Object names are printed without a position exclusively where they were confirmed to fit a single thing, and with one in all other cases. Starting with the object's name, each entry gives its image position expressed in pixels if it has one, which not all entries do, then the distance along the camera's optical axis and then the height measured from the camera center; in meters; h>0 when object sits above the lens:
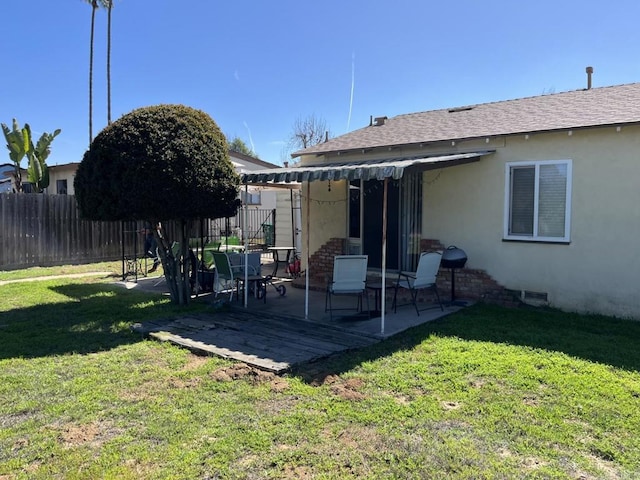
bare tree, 41.25 +8.17
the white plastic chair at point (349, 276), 8.06 -0.93
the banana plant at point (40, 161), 19.03 +2.43
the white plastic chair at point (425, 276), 8.32 -0.96
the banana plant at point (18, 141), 18.94 +3.16
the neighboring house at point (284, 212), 17.22 +0.35
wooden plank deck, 6.23 -1.77
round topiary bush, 8.11 +0.90
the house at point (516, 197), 7.90 +0.52
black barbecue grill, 9.26 -0.73
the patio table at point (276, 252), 12.90 -0.86
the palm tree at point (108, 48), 33.69 +12.53
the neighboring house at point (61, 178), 23.02 +2.11
